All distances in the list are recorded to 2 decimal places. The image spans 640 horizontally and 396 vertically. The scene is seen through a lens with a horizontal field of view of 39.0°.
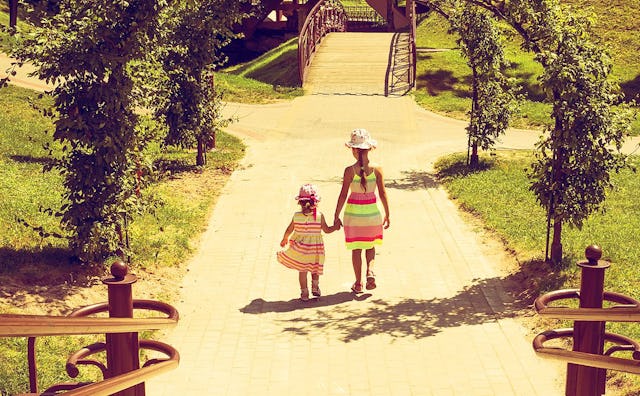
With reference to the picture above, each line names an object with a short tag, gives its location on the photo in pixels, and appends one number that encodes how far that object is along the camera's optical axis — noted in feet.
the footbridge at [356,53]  92.89
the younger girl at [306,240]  34.60
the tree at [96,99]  35.68
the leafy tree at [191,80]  56.80
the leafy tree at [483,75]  58.80
